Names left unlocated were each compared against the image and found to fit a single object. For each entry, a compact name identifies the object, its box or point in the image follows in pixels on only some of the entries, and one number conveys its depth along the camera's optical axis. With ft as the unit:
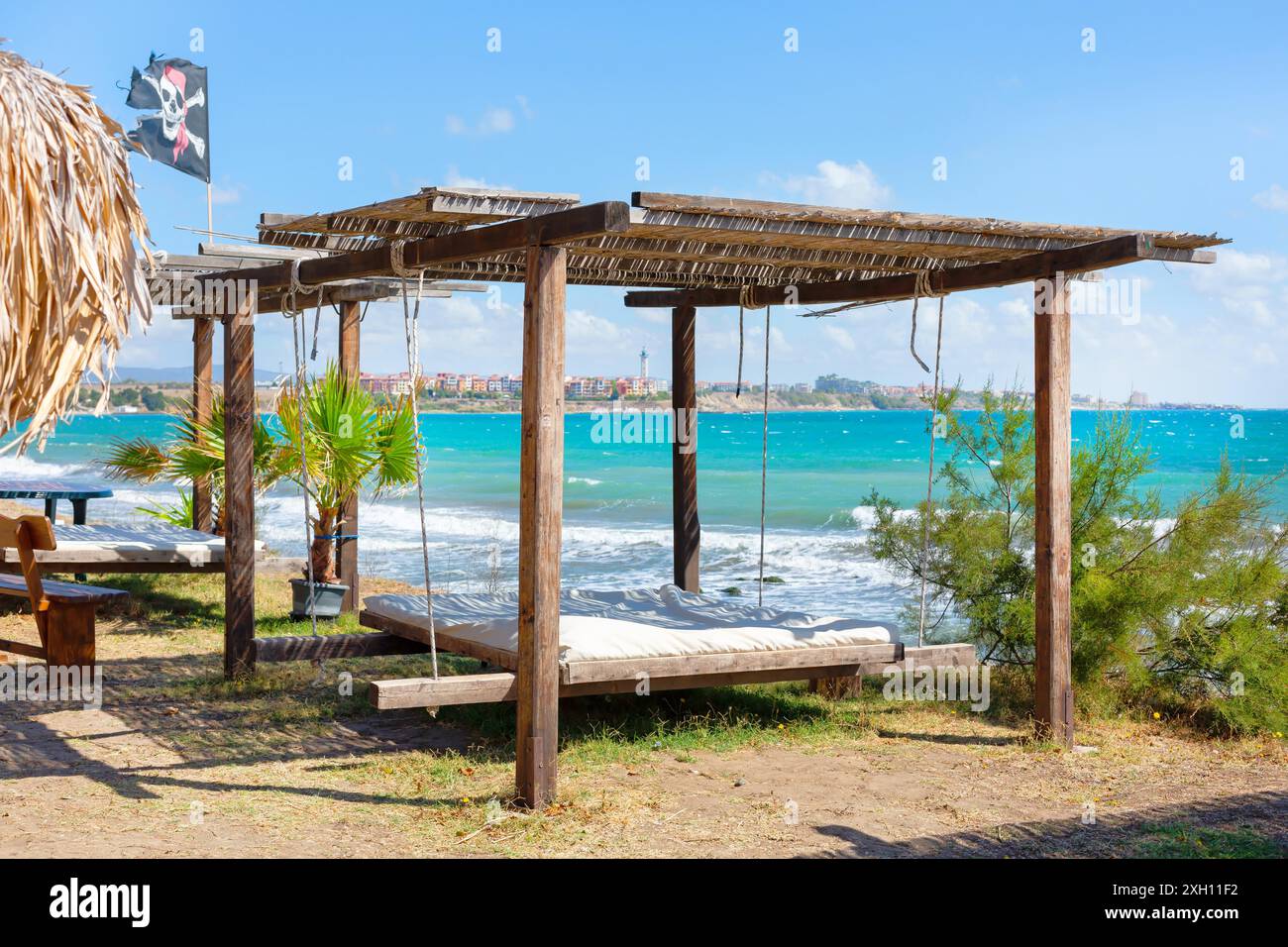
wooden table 35.53
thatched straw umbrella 11.84
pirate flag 30.04
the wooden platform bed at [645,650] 17.47
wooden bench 21.72
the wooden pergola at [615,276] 16.11
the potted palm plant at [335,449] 29.17
